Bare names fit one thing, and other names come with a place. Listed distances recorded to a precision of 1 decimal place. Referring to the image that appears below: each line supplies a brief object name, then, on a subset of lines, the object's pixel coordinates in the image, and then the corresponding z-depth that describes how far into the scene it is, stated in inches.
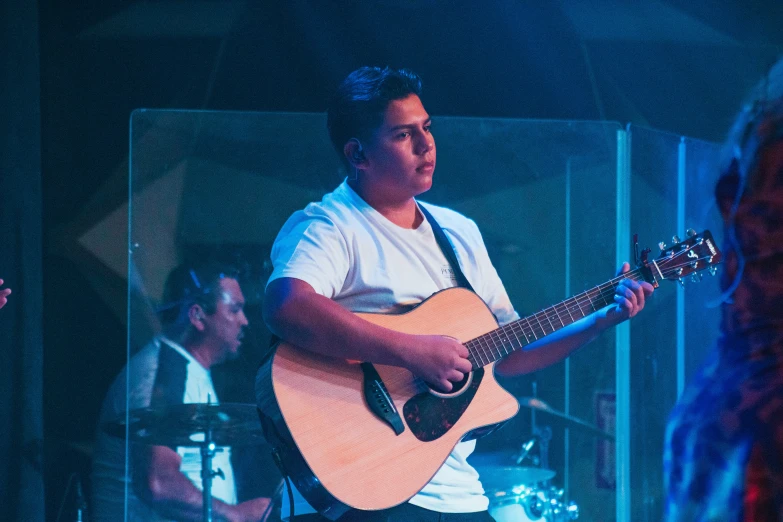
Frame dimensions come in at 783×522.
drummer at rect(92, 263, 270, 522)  287.0
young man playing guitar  176.4
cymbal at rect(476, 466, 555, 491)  275.3
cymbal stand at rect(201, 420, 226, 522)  271.6
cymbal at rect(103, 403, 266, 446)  274.4
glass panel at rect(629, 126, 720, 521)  297.0
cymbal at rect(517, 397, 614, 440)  289.7
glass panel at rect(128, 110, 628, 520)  292.4
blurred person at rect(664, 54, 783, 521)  90.4
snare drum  271.7
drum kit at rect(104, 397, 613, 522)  273.4
